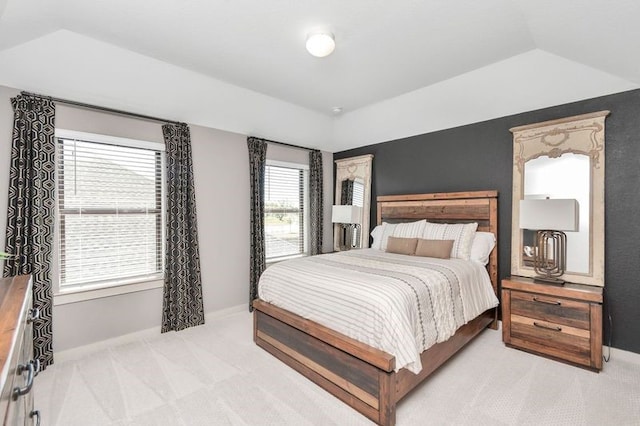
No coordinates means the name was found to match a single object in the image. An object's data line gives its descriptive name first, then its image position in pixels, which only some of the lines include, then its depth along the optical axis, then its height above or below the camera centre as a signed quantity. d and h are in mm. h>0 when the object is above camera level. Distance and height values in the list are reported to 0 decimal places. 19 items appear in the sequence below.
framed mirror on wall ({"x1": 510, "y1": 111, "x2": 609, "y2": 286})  2773 +242
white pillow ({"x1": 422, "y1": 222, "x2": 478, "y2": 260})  3356 -294
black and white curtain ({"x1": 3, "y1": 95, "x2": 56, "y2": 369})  2502 +56
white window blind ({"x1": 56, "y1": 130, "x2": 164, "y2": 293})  2852 +1
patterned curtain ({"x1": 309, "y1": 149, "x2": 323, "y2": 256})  4891 +92
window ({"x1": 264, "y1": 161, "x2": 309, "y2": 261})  4488 +12
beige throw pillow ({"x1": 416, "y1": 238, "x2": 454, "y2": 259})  3301 -433
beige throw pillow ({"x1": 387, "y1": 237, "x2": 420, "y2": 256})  3586 -433
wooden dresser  824 -479
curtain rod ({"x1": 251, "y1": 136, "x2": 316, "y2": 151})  4362 +987
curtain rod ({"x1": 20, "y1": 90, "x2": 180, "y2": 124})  2664 +993
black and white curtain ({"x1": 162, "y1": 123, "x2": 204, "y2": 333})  3348 -336
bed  1902 -1091
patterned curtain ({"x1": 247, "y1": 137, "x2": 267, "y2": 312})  4082 -151
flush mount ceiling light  2447 +1354
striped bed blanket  1969 -676
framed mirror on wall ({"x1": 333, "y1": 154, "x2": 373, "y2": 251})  4715 +230
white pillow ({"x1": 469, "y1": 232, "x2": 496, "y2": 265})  3322 -409
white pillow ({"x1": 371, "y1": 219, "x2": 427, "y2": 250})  3814 -287
